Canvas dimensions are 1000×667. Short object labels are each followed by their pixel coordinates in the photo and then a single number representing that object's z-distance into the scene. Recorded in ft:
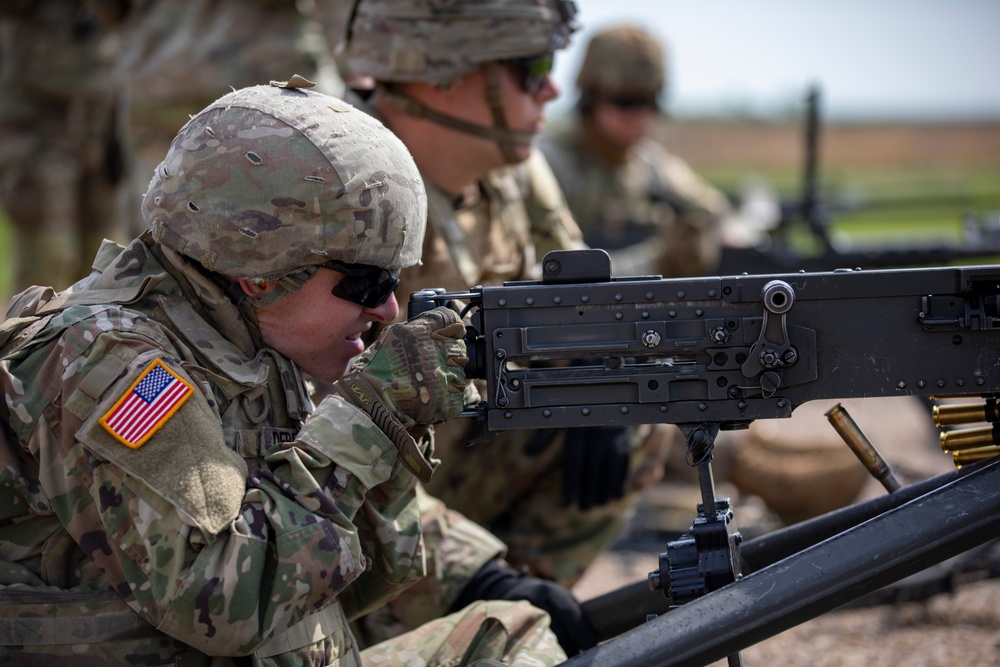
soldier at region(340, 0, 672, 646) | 13.89
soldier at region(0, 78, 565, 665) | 8.07
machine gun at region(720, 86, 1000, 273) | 22.99
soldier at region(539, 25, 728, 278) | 27.32
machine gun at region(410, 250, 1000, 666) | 9.20
